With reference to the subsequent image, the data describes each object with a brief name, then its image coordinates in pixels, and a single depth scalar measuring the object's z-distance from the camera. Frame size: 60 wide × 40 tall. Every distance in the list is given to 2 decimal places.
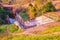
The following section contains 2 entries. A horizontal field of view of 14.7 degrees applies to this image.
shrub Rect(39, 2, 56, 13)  29.64
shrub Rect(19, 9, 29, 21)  31.12
